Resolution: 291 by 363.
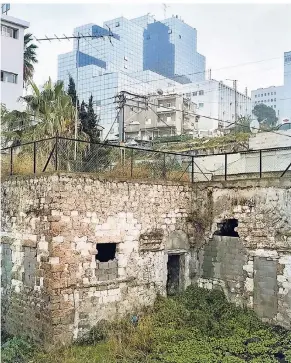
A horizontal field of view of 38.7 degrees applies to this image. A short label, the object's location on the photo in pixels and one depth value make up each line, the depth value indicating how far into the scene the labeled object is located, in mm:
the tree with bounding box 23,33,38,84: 26953
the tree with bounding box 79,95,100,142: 20948
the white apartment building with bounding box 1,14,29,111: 26359
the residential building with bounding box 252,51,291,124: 53400
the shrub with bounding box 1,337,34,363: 9309
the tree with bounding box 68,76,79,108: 22522
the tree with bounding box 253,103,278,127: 69375
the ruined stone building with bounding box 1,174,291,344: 10031
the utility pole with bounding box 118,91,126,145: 20047
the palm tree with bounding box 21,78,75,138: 16000
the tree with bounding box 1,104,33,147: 16844
